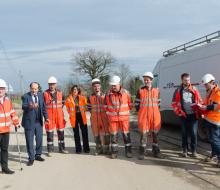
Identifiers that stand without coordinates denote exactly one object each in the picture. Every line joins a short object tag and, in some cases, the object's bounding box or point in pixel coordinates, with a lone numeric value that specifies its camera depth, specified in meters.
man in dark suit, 8.04
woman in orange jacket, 9.27
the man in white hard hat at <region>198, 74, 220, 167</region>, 7.11
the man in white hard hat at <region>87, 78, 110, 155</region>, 8.91
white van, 9.58
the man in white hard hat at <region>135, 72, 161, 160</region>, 8.22
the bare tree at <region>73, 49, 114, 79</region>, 52.88
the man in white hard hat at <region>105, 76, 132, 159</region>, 8.30
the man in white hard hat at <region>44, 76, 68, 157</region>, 9.03
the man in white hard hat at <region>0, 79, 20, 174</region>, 7.22
